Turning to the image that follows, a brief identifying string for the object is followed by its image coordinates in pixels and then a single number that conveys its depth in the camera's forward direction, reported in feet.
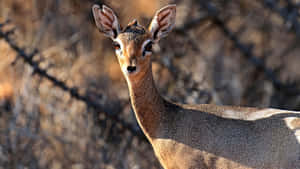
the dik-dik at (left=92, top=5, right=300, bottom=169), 26.30
